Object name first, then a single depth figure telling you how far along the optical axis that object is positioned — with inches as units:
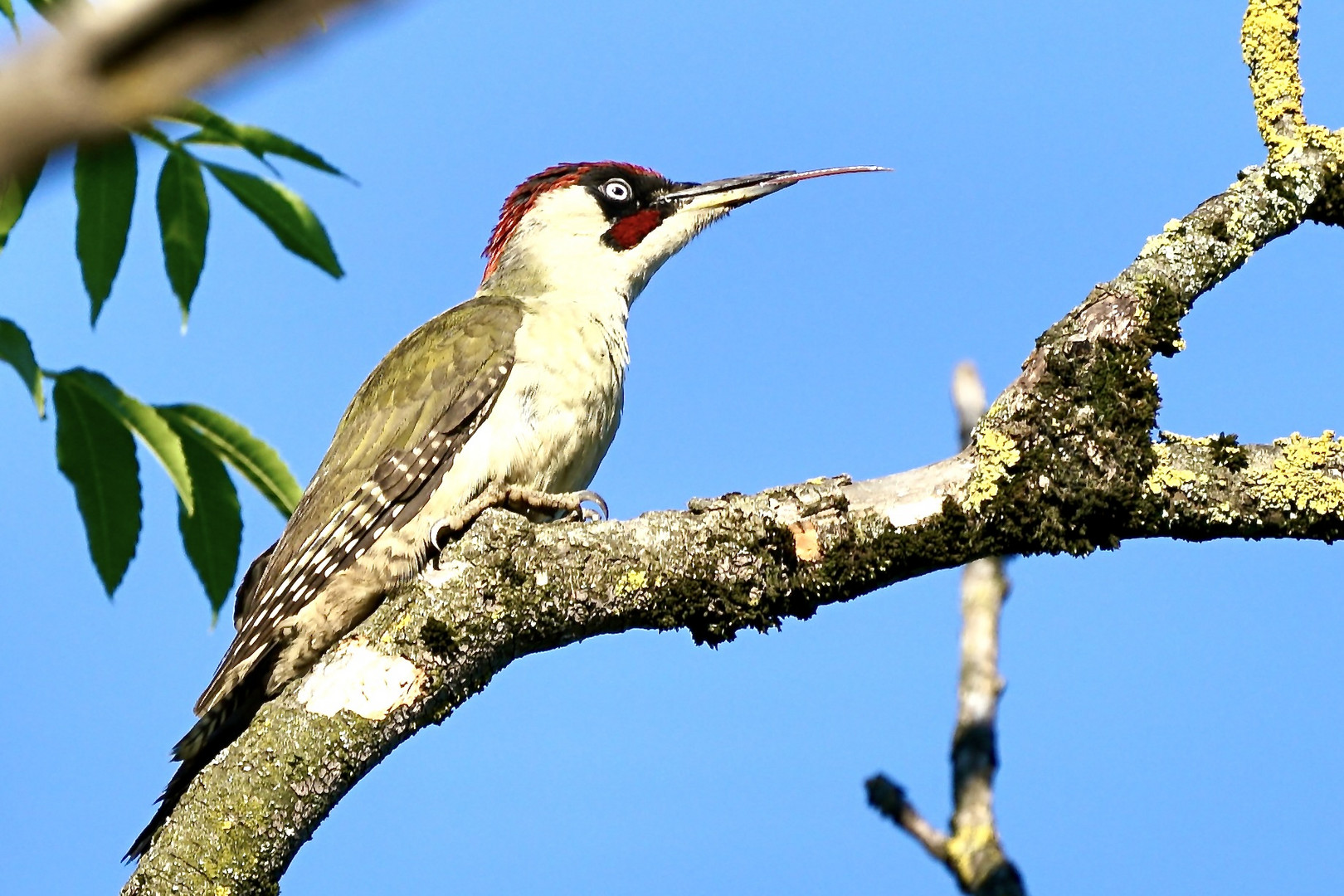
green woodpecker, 305.7
